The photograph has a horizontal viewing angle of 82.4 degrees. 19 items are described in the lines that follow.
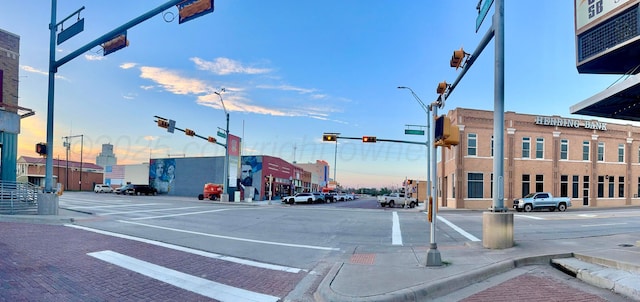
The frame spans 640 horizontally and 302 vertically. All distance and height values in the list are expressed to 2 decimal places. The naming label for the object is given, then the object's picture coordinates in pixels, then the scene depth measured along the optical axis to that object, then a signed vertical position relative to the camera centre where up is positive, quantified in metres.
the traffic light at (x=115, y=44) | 13.55 +4.49
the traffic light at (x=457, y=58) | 9.72 +2.96
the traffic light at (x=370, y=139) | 28.42 +2.13
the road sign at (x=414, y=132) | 26.67 +2.61
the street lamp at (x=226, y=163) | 40.70 +0.12
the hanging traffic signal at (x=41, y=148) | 16.27 +0.57
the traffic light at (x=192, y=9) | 10.59 +4.58
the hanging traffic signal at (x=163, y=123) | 30.25 +3.30
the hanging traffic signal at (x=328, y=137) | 28.72 +2.26
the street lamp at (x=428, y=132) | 23.59 +2.66
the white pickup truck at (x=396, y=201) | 42.59 -3.98
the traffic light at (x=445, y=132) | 7.88 +0.77
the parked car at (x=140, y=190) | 56.56 -4.25
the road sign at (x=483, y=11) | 9.84 +4.38
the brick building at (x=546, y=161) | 36.16 +0.92
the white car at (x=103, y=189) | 66.31 -4.91
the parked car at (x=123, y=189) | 57.75 -4.37
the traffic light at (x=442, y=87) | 9.66 +2.14
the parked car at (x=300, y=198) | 45.03 -4.09
